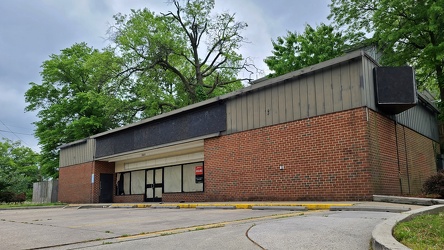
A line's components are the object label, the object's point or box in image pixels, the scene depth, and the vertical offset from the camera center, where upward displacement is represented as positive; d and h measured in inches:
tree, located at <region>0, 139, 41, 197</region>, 2288.9 +156.2
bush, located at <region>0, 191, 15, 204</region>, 1251.8 -39.2
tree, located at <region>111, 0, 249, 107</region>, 1286.9 +479.5
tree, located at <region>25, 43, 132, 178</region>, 1456.7 +321.3
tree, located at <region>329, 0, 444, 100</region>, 788.6 +339.5
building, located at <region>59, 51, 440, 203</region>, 513.7 +76.0
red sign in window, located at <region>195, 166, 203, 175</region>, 836.5 +27.8
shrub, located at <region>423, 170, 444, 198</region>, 486.8 -7.2
